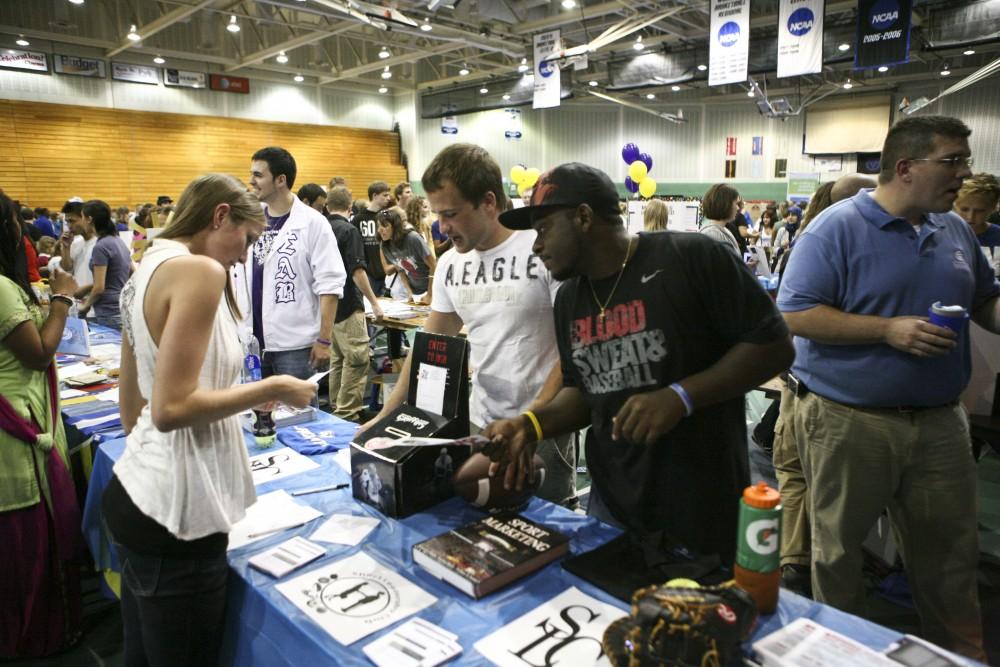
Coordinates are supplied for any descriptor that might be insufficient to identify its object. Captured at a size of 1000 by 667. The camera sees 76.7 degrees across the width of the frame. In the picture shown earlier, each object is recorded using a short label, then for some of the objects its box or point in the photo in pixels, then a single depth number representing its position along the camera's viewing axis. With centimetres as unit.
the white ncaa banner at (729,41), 787
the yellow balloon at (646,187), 1079
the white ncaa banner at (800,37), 733
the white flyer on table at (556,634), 108
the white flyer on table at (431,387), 166
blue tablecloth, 113
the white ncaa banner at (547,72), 1088
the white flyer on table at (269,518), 158
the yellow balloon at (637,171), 1060
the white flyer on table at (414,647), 109
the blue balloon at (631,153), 1138
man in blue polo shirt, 182
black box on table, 162
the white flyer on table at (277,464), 197
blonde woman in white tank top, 123
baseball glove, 89
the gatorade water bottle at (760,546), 104
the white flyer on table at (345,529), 153
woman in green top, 215
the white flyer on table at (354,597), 120
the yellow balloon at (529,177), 1020
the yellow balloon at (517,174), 1077
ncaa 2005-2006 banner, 715
